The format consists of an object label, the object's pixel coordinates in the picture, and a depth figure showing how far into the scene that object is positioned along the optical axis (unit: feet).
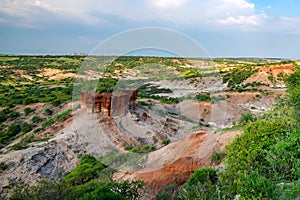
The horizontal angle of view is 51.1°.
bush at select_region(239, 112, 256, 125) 92.99
